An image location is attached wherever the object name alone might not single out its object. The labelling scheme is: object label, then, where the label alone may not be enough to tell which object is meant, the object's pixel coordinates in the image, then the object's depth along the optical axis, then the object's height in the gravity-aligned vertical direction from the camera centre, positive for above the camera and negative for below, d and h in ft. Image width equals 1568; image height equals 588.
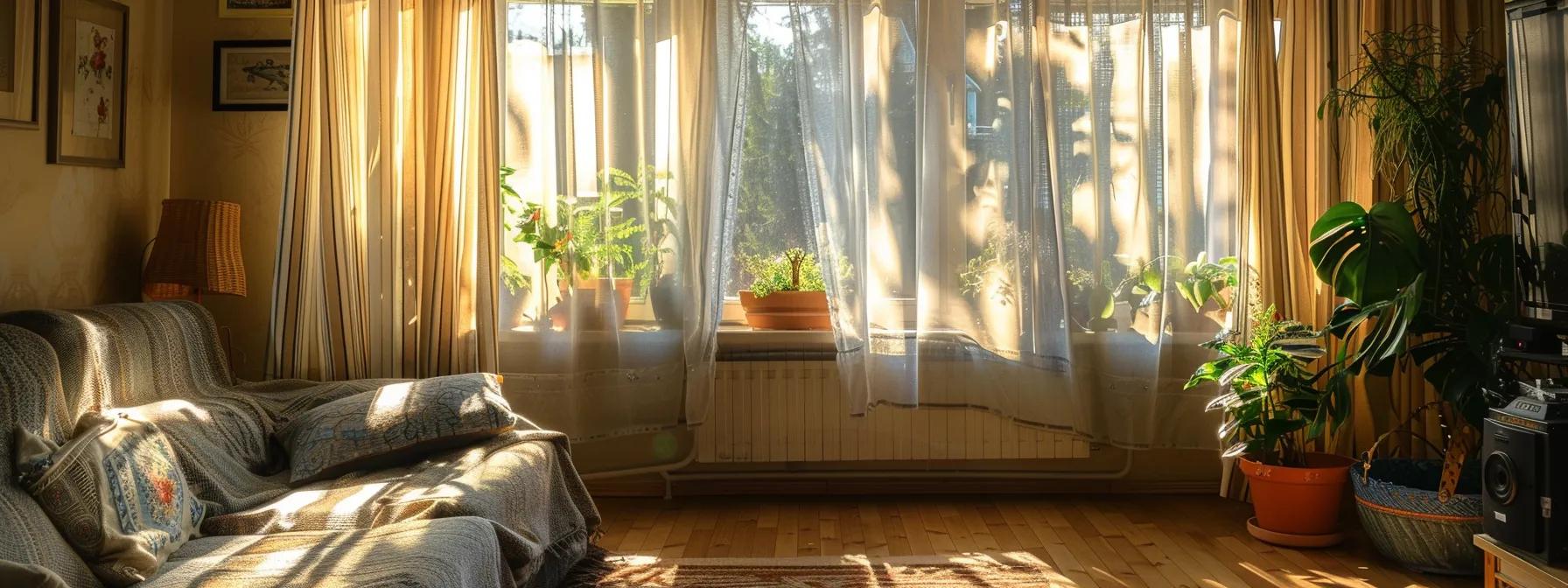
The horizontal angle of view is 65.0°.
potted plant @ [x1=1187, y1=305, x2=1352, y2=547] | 11.71 -0.99
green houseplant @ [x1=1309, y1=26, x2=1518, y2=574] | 10.73 +0.38
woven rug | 10.69 -2.22
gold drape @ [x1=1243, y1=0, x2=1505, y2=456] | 12.64 +1.71
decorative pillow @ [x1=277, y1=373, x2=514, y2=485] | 9.78 -0.81
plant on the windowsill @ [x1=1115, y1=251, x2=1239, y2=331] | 12.92 +0.40
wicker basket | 10.71 -1.83
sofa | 7.37 -1.18
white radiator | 13.43 -1.12
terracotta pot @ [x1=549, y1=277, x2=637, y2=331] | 12.85 +0.23
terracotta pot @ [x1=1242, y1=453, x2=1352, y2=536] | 11.80 -1.71
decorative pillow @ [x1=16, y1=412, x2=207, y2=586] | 7.37 -1.04
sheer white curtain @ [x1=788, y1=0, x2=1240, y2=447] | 12.89 +1.51
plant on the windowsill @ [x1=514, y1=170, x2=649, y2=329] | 12.76 +0.83
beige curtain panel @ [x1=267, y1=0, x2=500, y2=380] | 12.26 +1.31
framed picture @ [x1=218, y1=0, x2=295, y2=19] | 12.78 +3.32
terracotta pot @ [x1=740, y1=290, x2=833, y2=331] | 13.42 +0.14
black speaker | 8.53 -1.10
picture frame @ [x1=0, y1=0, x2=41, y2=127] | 9.68 +2.14
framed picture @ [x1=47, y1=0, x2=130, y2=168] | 10.39 +2.18
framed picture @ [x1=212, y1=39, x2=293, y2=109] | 12.76 +2.64
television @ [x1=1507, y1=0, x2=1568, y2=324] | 9.11 +1.24
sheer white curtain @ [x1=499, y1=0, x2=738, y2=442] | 12.78 +1.55
